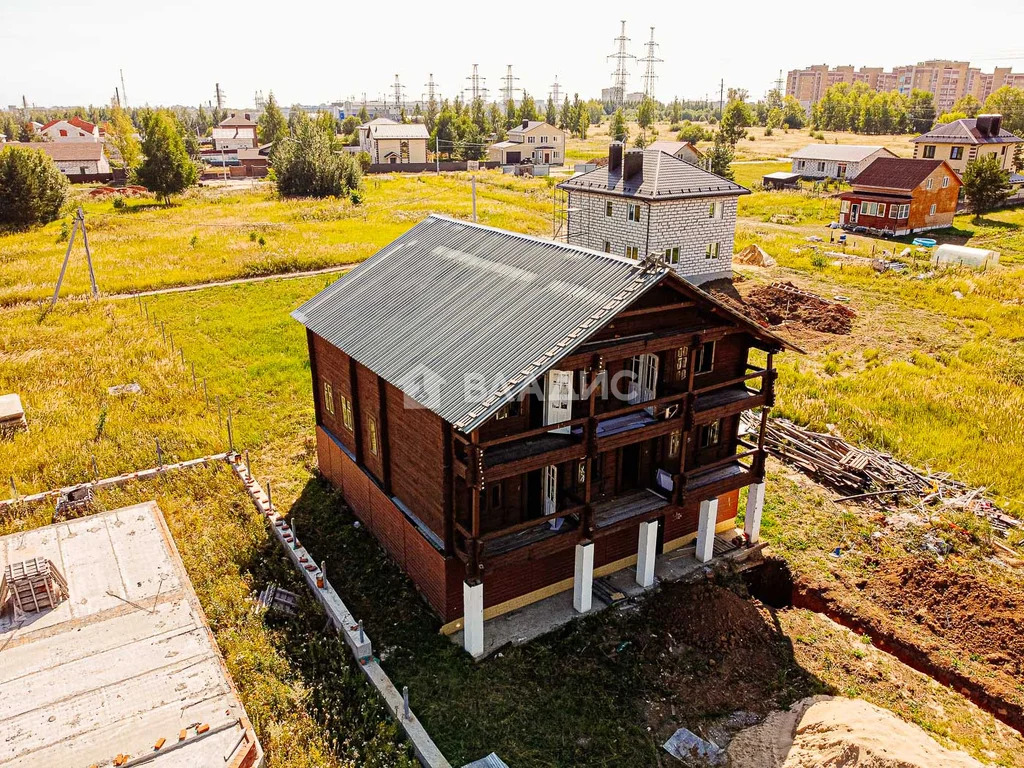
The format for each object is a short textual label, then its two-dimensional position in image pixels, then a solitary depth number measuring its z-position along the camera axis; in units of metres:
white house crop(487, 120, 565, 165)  104.94
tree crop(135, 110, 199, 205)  70.56
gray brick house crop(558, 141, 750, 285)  40.28
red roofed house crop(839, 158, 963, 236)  56.50
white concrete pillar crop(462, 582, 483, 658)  13.82
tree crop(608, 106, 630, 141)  117.44
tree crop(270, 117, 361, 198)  73.12
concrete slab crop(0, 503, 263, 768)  10.16
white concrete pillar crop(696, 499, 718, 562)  17.11
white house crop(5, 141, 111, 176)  97.94
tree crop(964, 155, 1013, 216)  60.91
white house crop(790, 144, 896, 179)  81.44
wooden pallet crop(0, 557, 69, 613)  12.55
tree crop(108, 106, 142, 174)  90.50
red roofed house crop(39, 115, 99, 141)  128.88
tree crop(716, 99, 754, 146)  102.50
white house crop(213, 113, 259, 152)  135.38
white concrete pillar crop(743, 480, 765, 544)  17.55
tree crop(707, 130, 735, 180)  75.25
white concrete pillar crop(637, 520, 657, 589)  16.03
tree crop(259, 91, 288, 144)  127.88
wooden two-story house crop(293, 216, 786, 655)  13.57
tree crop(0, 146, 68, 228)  56.94
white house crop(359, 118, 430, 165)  105.44
